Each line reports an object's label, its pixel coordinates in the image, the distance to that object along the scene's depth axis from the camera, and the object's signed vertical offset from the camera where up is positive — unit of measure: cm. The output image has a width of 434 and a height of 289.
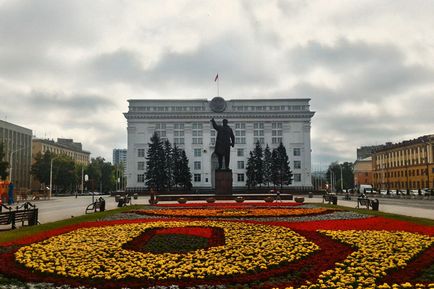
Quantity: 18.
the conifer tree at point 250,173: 9069 +91
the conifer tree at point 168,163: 8778 +325
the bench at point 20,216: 1776 -169
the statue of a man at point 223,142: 4031 +353
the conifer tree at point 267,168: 9094 +198
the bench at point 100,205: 2923 -186
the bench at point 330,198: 3735 -212
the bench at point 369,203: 2864 -201
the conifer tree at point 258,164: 9012 +288
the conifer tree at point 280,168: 8862 +190
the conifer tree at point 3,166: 5679 +195
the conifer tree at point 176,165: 8745 +279
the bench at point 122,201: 3544 -203
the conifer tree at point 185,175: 8706 +60
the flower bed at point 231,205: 3109 -223
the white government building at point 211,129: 9719 +1169
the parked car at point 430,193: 6006 -276
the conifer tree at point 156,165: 8538 +277
